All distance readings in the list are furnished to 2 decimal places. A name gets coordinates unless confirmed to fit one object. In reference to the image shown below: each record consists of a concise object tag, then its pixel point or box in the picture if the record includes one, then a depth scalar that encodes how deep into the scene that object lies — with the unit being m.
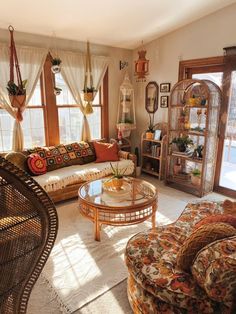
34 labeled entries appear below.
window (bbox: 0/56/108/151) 3.67
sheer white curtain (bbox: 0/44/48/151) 3.37
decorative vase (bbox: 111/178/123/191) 2.69
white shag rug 1.85
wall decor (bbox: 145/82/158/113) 4.52
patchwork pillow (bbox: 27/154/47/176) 3.33
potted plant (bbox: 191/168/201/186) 3.74
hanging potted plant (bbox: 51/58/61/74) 3.61
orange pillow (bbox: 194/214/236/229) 1.50
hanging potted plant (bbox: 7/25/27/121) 3.31
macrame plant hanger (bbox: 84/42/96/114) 4.11
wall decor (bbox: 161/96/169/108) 4.31
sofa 3.29
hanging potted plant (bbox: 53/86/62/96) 3.86
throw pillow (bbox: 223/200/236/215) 2.07
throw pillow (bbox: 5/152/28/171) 3.24
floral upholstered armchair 1.15
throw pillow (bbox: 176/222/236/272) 1.30
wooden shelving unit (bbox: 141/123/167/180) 4.28
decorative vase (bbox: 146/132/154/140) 4.43
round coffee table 2.33
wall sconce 4.68
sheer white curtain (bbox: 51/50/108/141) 3.93
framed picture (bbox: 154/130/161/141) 4.35
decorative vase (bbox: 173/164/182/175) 4.14
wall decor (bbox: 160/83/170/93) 4.26
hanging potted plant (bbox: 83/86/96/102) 4.11
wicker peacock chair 0.74
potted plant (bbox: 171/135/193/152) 3.90
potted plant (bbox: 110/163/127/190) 2.69
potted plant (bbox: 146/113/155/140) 4.44
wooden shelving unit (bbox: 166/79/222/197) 3.52
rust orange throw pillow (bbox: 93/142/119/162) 4.08
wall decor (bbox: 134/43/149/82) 4.12
